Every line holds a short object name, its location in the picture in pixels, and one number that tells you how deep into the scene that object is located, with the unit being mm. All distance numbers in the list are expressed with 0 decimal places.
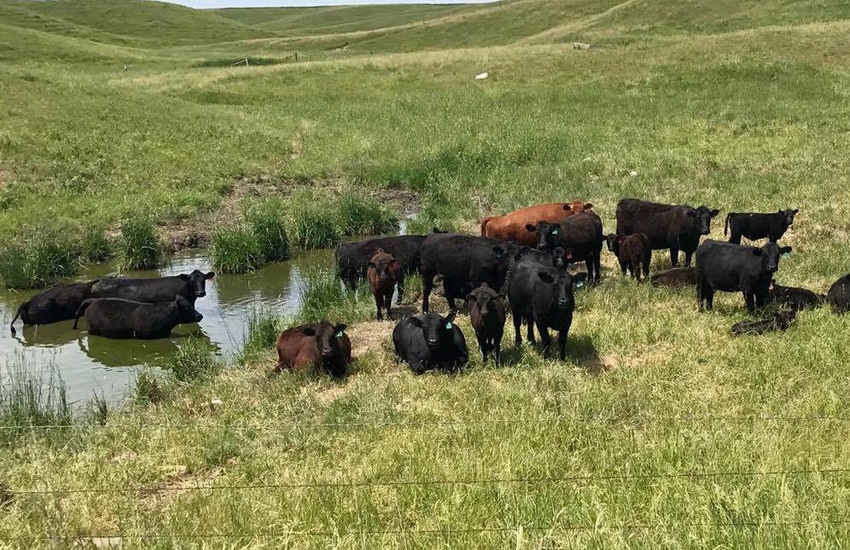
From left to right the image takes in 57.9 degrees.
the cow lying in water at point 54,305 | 12477
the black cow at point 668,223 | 12836
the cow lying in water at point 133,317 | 12047
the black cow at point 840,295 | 9508
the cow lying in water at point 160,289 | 13141
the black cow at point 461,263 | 11680
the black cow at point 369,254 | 13406
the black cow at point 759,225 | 13578
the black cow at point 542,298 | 8703
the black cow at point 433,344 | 8797
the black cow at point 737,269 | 9688
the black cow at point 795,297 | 9961
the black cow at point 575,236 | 12438
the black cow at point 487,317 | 8766
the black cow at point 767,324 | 9062
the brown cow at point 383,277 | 11453
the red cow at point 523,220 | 14172
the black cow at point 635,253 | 12336
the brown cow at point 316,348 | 8942
